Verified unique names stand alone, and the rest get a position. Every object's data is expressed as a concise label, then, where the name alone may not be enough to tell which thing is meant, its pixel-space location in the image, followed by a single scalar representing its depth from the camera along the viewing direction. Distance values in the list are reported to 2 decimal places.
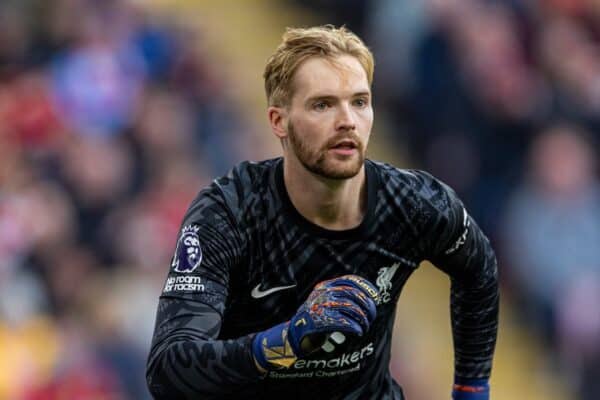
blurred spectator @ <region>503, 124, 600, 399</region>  18.92
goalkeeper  9.38
